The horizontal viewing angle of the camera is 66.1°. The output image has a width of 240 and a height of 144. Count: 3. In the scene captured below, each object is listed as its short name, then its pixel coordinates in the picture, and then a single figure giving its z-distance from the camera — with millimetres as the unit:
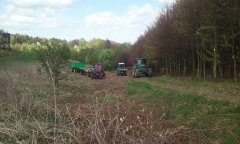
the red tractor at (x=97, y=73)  19261
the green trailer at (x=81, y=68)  21884
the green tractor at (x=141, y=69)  20835
